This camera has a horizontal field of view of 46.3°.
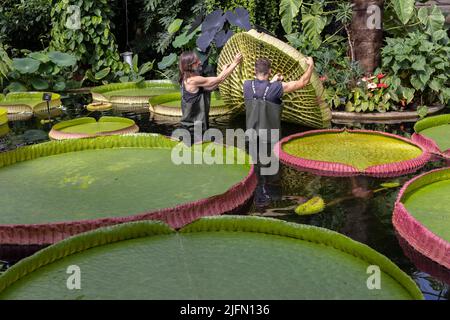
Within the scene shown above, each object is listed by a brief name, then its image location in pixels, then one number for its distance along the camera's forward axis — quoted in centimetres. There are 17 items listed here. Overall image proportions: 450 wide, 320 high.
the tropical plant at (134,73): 1066
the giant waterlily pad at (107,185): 351
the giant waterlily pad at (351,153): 477
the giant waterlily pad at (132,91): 905
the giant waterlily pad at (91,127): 619
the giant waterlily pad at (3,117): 731
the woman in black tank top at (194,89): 533
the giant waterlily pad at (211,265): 253
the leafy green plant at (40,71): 967
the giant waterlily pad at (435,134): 528
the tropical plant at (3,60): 785
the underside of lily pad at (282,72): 567
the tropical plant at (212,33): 780
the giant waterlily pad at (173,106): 777
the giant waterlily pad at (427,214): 311
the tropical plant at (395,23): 824
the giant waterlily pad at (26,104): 829
